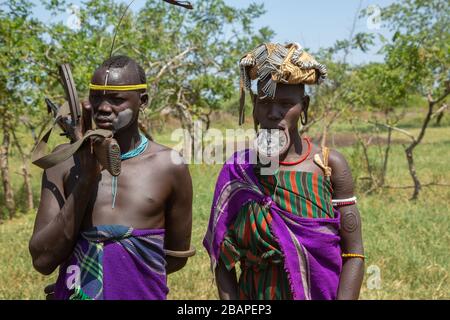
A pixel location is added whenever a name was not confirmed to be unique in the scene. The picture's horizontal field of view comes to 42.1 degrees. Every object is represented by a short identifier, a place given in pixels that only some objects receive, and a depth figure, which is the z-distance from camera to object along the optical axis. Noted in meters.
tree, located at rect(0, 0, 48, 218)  7.14
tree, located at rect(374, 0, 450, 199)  8.55
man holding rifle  1.86
